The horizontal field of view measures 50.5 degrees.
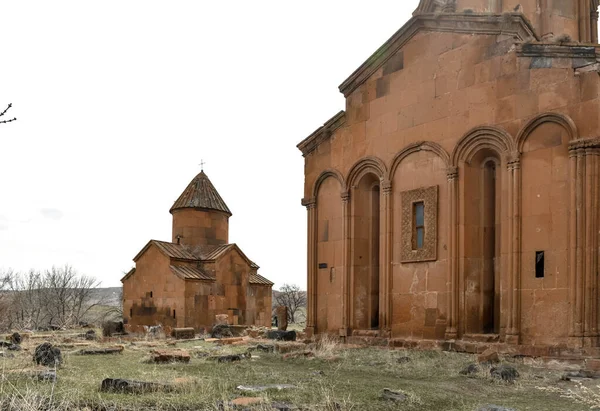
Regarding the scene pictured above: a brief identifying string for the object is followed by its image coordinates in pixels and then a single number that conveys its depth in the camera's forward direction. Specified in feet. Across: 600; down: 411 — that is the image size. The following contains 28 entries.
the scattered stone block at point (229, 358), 36.99
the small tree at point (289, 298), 150.15
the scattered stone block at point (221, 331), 64.85
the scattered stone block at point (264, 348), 44.83
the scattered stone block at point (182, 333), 63.00
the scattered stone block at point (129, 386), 23.62
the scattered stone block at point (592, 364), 31.18
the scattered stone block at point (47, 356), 33.18
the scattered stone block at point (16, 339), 52.31
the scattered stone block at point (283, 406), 20.73
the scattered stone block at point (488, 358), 33.96
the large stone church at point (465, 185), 35.81
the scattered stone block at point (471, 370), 31.32
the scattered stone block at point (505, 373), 29.04
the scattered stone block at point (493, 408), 20.52
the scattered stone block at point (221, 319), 76.29
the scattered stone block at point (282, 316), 70.93
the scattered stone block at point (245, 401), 21.28
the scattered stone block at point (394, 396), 23.25
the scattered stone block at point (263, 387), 25.06
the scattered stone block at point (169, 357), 36.00
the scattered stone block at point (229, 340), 53.62
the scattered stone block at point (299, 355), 39.69
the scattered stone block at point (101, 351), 43.22
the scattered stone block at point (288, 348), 44.01
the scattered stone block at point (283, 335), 56.49
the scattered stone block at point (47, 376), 26.48
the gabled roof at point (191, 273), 76.38
